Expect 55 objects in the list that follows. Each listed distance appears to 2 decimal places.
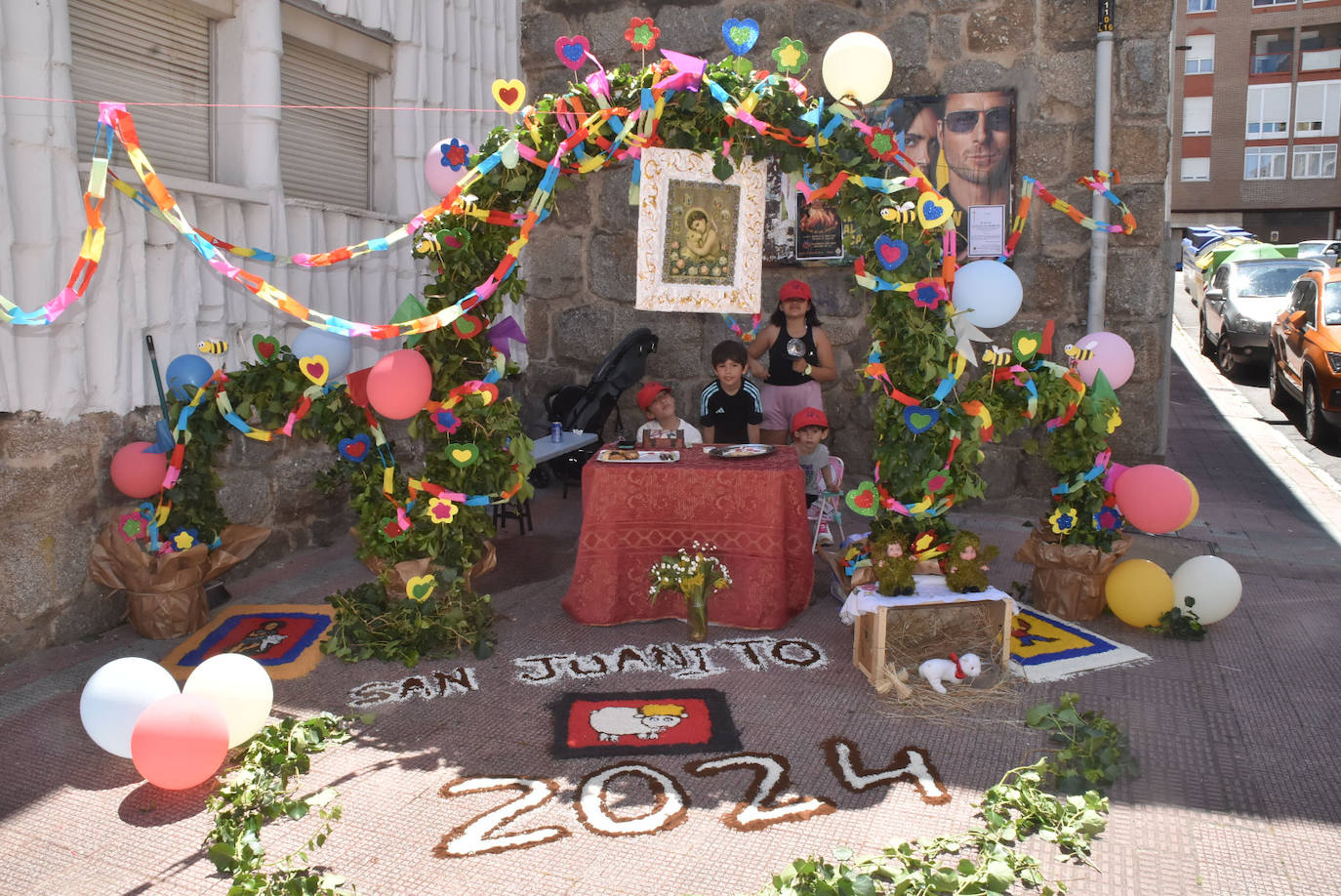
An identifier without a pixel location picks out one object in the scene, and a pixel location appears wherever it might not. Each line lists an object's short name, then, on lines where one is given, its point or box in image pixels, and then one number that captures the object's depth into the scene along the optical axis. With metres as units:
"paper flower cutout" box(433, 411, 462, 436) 5.03
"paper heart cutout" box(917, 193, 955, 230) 4.65
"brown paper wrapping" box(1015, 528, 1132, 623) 5.59
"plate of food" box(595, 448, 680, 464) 5.57
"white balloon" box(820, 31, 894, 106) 4.53
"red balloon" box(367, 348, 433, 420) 4.84
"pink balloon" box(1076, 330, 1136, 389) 5.55
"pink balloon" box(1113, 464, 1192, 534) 5.37
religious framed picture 5.29
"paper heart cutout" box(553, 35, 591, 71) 4.69
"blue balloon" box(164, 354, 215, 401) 5.26
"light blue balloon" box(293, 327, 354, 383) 5.29
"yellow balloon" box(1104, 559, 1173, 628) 5.41
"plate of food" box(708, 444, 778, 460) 5.68
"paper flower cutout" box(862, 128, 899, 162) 4.72
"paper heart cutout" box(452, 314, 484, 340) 4.97
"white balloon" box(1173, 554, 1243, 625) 5.36
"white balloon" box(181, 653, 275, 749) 3.85
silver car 14.46
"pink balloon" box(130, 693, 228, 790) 3.58
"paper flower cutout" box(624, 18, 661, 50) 4.51
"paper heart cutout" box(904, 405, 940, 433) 4.88
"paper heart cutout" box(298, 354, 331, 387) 5.04
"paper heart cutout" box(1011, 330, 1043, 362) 5.18
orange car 10.38
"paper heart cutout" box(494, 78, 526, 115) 4.74
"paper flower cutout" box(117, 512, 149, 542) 5.20
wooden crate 4.77
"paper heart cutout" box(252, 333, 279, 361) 5.19
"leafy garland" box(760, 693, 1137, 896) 3.13
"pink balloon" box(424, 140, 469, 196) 5.21
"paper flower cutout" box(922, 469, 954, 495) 4.92
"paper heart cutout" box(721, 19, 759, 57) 4.69
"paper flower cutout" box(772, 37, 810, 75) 4.58
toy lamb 4.68
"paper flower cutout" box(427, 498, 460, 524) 5.05
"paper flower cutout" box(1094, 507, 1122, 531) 5.57
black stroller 8.31
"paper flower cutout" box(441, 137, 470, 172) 5.12
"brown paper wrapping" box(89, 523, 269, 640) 5.27
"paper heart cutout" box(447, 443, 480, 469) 5.00
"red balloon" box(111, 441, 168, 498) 5.12
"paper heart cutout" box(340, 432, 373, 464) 5.18
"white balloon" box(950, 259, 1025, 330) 5.05
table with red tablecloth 5.43
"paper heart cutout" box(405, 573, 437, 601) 5.10
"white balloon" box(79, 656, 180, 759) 3.79
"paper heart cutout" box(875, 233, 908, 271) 4.75
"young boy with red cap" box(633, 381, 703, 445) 6.21
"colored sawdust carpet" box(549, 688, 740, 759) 4.17
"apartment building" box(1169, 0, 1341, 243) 37.28
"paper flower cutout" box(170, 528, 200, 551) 5.25
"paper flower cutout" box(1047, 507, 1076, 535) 5.56
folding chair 6.25
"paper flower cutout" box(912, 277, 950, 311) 4.79
